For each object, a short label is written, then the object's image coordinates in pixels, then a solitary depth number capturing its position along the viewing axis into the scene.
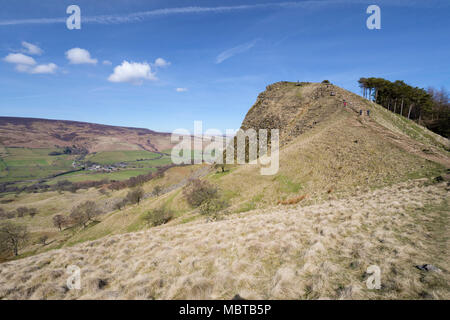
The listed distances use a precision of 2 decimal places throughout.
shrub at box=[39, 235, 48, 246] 51.83
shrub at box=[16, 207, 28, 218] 94.49
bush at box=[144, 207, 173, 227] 33.78
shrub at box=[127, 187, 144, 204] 67.81
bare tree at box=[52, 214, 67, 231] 63.41
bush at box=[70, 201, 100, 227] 57.45
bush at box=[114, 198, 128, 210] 72.56
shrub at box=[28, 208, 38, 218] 95.69
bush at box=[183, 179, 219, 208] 29.83
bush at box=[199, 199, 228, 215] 24.90
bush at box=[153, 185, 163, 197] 75.94
